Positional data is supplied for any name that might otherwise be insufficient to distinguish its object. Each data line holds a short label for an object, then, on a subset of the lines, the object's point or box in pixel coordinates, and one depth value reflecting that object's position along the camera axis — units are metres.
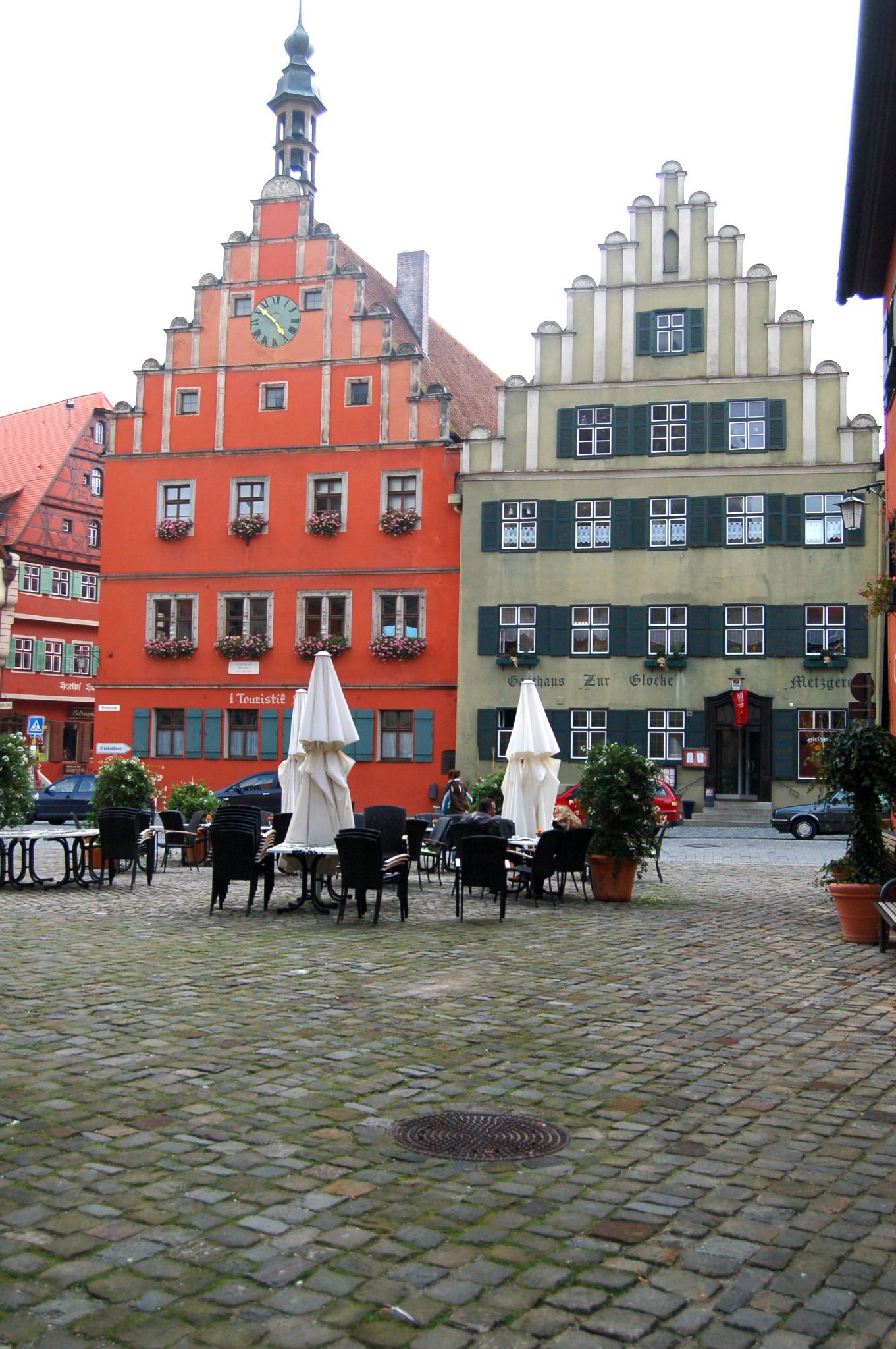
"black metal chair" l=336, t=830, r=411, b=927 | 11.93
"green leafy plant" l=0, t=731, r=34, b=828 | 14.65
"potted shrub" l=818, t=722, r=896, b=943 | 11.61
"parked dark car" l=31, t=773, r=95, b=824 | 32.25
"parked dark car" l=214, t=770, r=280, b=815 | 28.78
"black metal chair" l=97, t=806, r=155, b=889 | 15.11
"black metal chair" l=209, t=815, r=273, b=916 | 12.55
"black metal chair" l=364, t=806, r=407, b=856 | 14.79
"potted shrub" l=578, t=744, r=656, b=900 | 13.91
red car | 28.02
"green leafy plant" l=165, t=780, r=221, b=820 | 20.42
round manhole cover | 4.88
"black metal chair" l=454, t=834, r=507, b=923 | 12.68
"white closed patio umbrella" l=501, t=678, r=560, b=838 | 16.52
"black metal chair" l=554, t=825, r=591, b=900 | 13.81
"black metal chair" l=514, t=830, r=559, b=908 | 13.80
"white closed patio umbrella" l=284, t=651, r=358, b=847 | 13.70
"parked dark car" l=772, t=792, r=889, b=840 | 28.61
